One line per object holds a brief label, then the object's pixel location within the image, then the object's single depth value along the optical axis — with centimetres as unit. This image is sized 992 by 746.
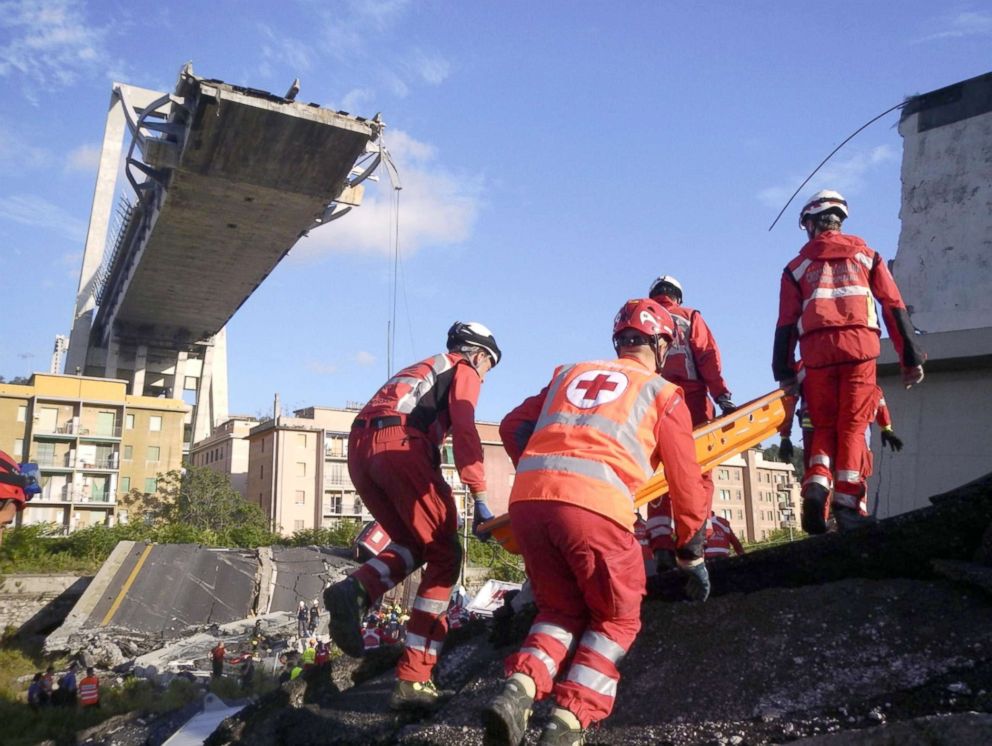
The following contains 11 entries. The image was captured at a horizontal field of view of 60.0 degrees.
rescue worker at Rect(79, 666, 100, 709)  1162
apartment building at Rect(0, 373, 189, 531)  5256
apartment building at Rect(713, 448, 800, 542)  7473
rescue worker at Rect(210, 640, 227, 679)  1605
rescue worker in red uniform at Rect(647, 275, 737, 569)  558
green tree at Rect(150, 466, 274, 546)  4944
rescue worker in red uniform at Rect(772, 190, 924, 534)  453
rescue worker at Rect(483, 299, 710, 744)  286
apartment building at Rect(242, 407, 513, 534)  6206
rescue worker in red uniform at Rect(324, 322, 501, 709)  425
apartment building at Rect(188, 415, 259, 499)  7249
